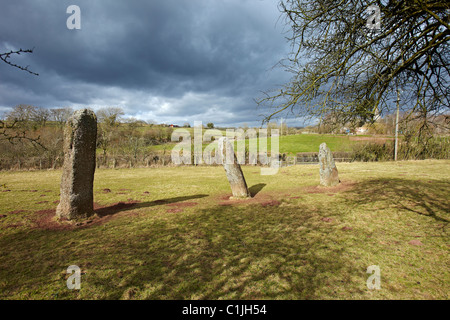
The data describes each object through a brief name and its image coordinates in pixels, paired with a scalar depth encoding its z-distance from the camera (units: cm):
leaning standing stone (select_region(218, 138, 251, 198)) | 982
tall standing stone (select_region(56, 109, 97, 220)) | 647
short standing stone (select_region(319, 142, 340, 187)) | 1120
